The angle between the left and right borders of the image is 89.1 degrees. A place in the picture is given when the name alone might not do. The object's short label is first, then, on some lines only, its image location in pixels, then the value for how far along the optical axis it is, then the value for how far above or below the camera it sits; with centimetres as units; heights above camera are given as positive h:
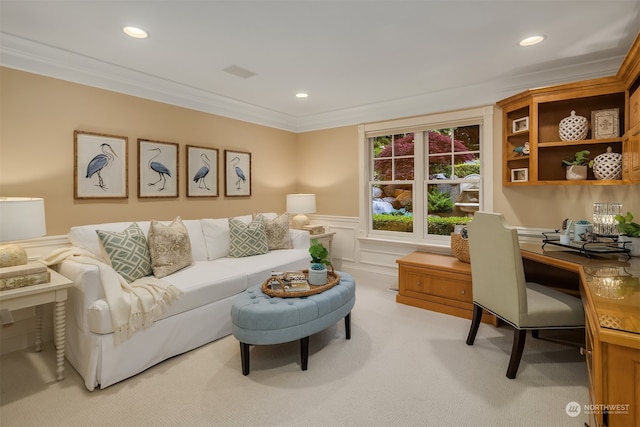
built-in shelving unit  253 +75
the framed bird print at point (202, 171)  379 +47
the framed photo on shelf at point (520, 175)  323 +33
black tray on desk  232 -31
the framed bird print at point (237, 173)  421 +48
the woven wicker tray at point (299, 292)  242 -62
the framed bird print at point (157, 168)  337 +45
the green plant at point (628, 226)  232 -15
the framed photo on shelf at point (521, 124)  319 +83
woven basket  344 -43
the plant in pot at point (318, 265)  264 -47
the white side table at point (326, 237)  451 -41
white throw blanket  213 -60
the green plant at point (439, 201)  404 +8
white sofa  210 -72
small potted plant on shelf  291 +37
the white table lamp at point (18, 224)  204 -8
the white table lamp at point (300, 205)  452 +6
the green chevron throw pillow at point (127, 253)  257 -34
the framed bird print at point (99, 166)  293 +42
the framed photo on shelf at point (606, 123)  278 +72
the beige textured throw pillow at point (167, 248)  280 -34
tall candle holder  260 -10
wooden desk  112 -53
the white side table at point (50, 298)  198 -55
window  380 +43
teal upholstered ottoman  219 -76
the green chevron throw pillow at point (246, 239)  361 -33
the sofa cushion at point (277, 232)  394 -28
